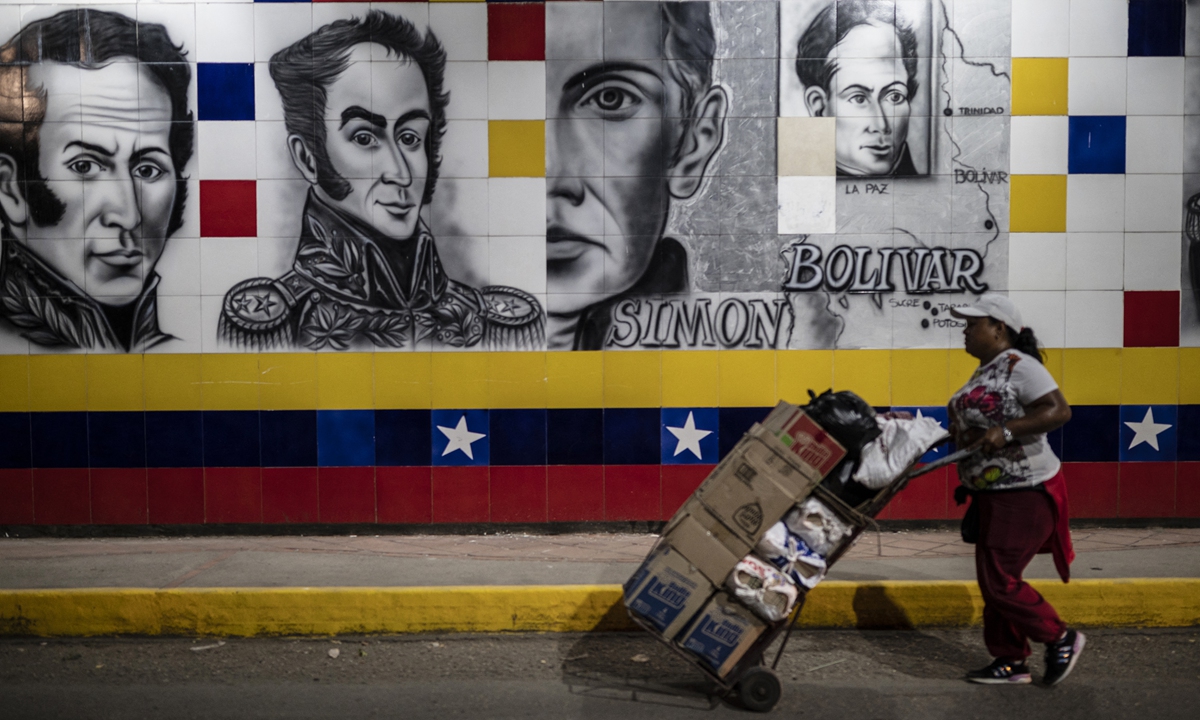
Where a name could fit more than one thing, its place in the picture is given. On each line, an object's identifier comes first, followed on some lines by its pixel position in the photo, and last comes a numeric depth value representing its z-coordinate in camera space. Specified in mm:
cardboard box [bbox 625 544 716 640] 3941
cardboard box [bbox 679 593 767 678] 3914
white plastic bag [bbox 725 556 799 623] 3871
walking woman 4191
